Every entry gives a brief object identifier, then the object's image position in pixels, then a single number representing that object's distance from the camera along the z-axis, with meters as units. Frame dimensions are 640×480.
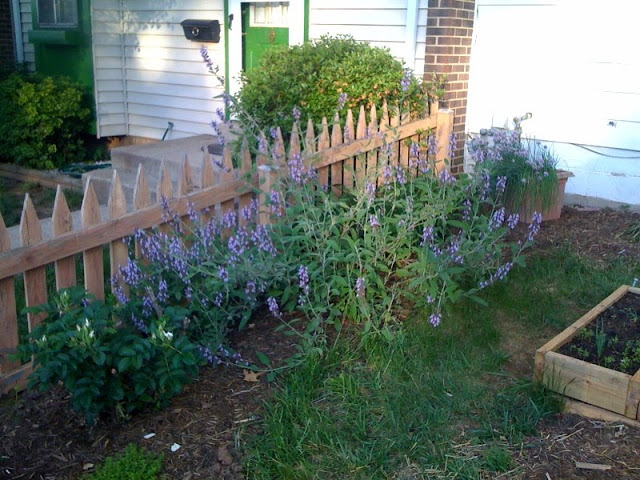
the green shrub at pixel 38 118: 9.41
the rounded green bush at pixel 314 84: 5.76
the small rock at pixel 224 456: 3.14
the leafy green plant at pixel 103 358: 3.15
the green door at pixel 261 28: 8.59
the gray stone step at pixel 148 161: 7.67
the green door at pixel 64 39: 10.05
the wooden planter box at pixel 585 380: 3.13
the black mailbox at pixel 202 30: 9.02
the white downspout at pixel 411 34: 7.17
